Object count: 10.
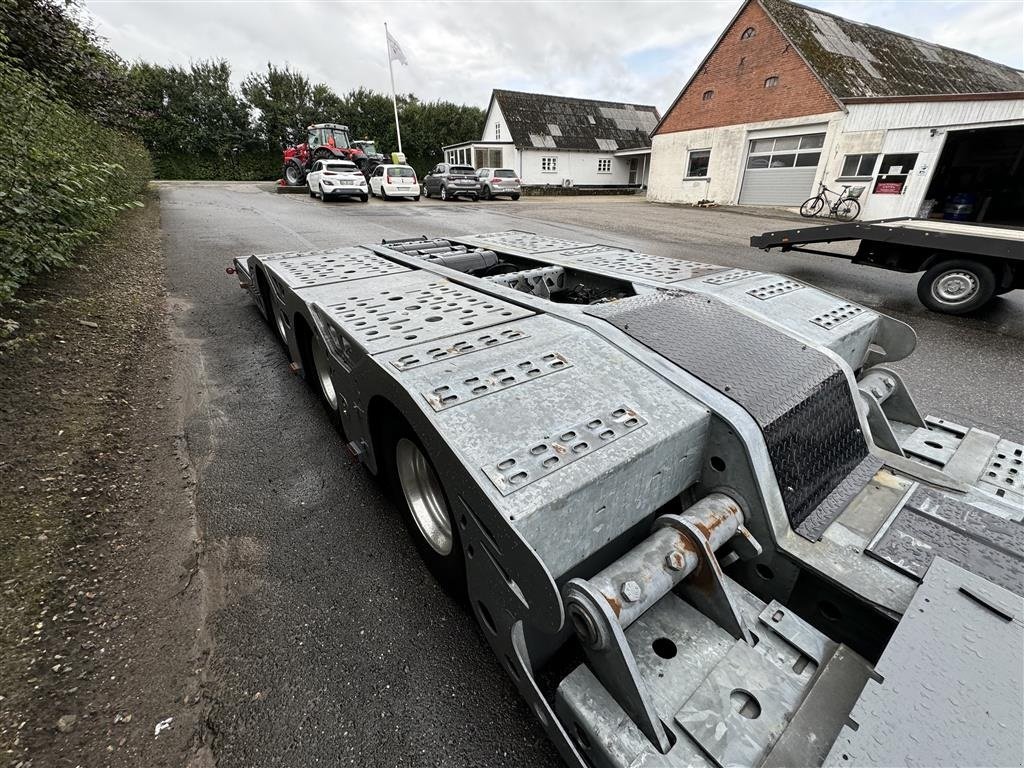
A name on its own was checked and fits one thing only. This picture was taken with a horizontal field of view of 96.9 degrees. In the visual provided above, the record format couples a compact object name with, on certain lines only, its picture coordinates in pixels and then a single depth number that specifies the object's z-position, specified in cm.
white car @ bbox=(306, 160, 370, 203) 1686
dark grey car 2044
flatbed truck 521
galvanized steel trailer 106
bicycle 1591
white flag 2798
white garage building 1425
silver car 2153
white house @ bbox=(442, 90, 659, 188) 3216
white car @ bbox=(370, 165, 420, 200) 1917
